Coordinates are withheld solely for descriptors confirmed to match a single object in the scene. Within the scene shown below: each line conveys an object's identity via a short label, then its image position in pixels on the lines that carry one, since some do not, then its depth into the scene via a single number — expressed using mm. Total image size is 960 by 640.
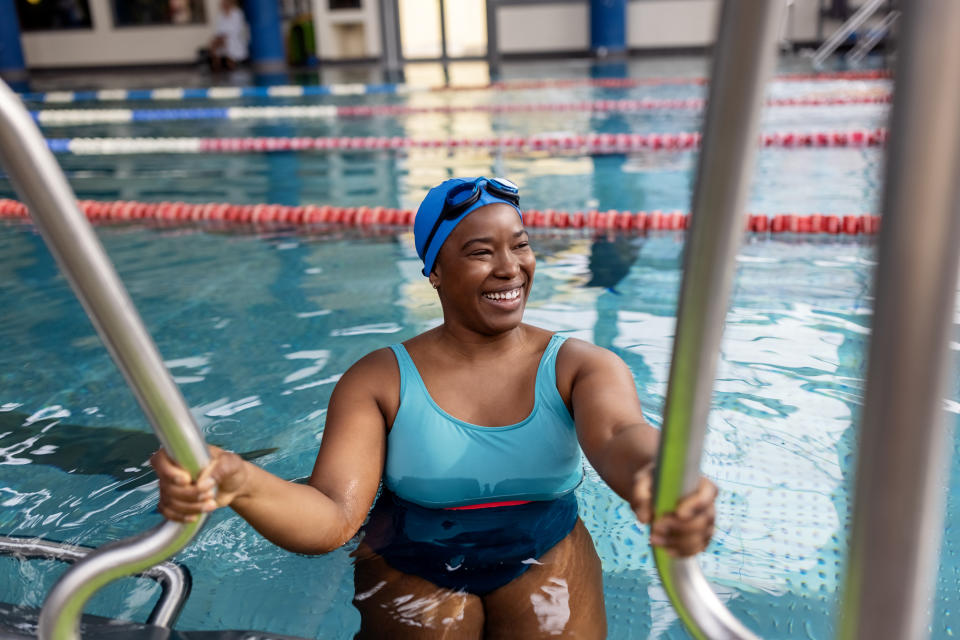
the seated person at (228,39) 20953
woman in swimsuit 2023
